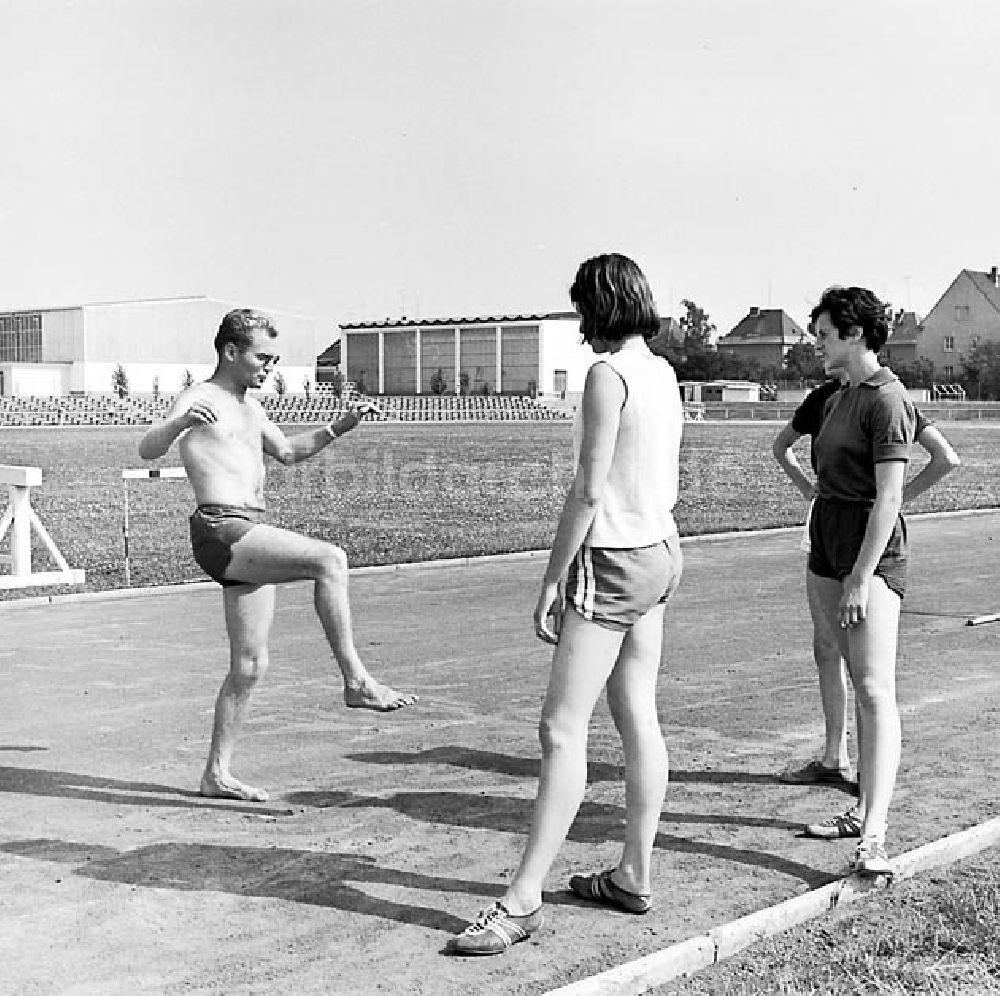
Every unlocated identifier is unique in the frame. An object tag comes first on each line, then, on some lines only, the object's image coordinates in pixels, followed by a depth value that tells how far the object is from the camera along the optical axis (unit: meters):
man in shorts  6.09
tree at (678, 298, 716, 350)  149.00
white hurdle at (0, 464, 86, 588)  13.34
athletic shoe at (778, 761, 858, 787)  6.69
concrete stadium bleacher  84.25
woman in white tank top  4.48
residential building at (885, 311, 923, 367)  133.60
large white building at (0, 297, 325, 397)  113.12
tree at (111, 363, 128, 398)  104.64
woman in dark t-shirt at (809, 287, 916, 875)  5.35
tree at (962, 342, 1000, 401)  111.12
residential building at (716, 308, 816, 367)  156.00
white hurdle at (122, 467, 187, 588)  12.78
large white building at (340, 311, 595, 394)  131.12
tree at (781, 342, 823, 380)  132.38
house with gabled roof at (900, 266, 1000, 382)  125.62
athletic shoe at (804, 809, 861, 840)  5.81
